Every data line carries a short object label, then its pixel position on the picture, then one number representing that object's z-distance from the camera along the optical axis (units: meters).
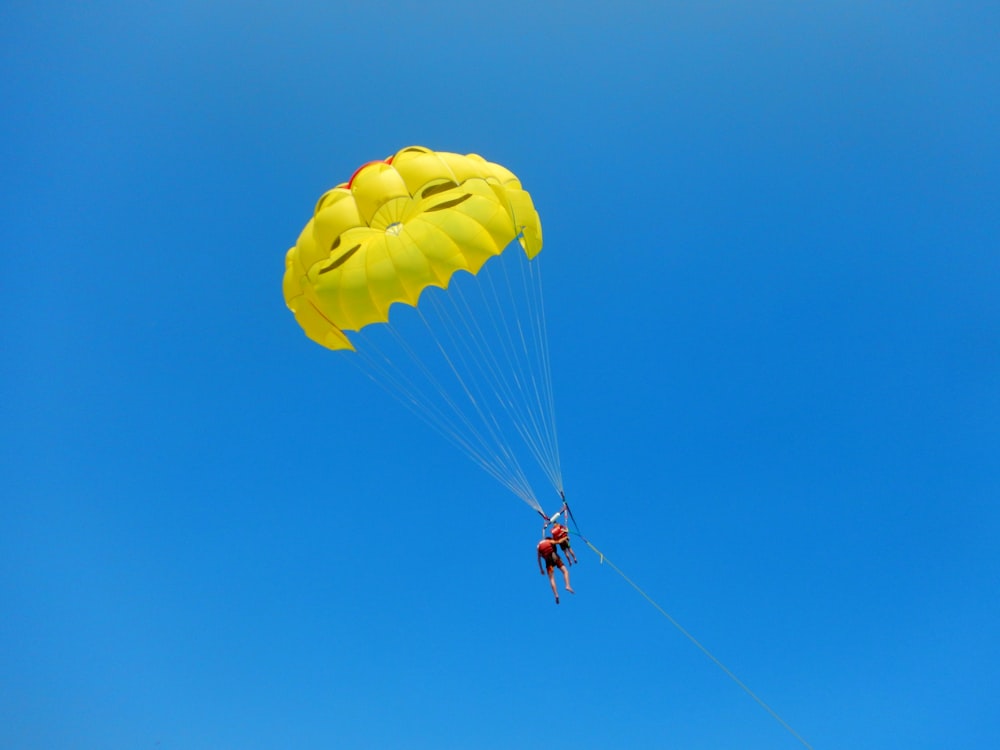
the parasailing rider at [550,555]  11.31
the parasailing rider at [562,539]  11.39
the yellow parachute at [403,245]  11.34
